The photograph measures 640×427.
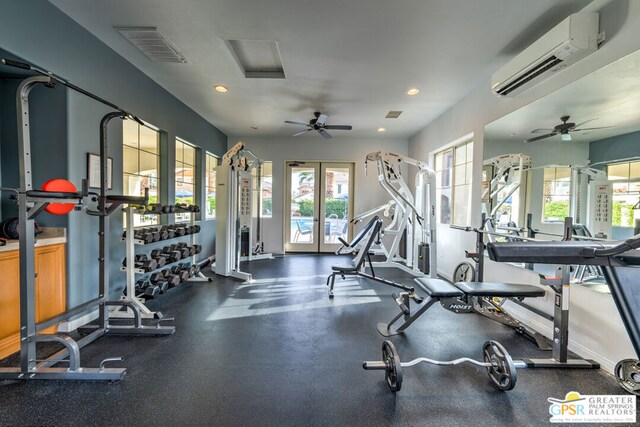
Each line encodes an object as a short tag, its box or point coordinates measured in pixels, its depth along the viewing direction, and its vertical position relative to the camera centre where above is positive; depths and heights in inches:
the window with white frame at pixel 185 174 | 185.6 +21.6
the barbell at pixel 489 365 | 70.1 -41.5
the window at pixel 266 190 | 271.7 +15.2
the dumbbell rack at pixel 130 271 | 113.2 -27.3
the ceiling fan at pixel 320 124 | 186.4 +57.1
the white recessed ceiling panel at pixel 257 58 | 116.0 +67.3
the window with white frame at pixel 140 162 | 136.7 +22.1
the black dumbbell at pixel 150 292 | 118.9 -37.3
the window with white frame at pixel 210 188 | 226.7 +13.9
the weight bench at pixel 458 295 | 86.7 -26.5
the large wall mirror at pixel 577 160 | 81.9 +18.0
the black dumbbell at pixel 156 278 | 125.8 -33.3
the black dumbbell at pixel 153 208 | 119.0 -1.9
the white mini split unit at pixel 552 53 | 80.6 +49.3
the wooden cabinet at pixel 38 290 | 86.1 -29.3
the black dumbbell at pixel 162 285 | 123.5 -36.0
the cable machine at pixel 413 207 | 167.2 +0.6
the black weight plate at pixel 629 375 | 71.4 -42.7
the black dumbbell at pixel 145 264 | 121.0 -26.1
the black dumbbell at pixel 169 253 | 135.5 -24.4
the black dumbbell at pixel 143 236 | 121.5 -14.1
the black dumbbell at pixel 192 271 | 143.5 -34.2
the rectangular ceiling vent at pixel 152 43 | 101.9 +62.8
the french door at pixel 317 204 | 275.1 +2.3
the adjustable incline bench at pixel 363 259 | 151.1 -28.7
